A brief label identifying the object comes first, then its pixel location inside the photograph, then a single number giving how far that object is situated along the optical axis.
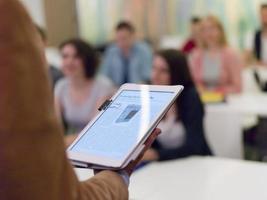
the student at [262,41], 5.20
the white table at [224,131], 2.67
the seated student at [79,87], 2.97
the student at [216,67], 3.78
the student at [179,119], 2.23
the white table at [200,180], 1.73
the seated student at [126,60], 4.98
